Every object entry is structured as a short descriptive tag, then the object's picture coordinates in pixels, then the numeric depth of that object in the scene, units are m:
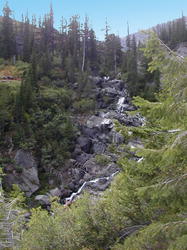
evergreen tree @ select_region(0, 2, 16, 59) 50.72
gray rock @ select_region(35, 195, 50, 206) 23.52
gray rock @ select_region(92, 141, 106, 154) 29.90
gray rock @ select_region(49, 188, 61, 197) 25.12
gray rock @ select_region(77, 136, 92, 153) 31.00
